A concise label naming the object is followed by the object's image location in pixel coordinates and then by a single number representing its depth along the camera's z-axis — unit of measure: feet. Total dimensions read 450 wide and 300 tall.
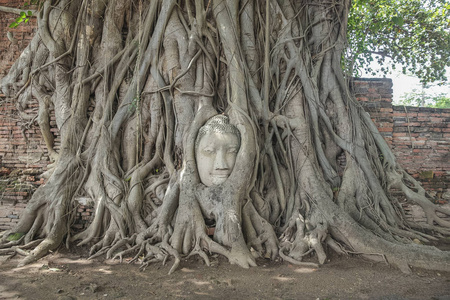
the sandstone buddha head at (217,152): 11.02
